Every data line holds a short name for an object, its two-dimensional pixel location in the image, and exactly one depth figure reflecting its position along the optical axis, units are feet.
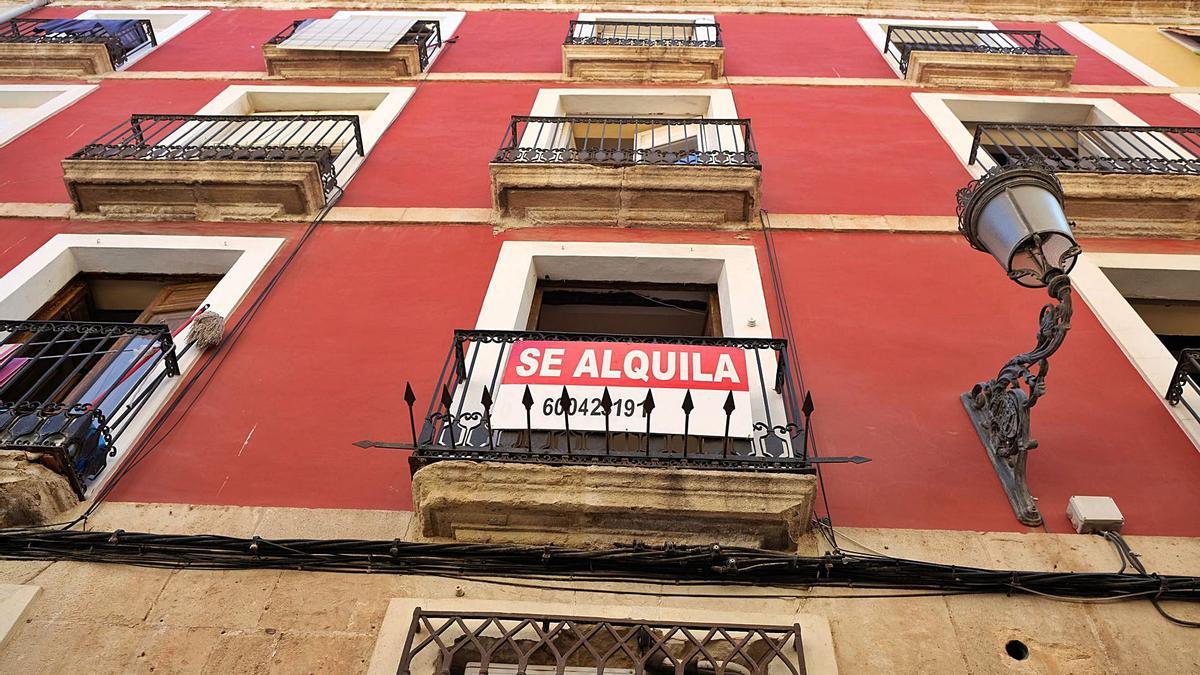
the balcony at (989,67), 29.86
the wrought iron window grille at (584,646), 11.12
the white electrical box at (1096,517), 12.76
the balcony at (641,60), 30.83
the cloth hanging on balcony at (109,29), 34.09
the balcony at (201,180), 21.95
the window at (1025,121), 25.40
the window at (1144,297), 17.35
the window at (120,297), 16.10
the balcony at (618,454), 12.48
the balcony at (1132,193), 20.74
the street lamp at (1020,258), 11.75
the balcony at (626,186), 21.13
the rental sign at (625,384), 13.41
